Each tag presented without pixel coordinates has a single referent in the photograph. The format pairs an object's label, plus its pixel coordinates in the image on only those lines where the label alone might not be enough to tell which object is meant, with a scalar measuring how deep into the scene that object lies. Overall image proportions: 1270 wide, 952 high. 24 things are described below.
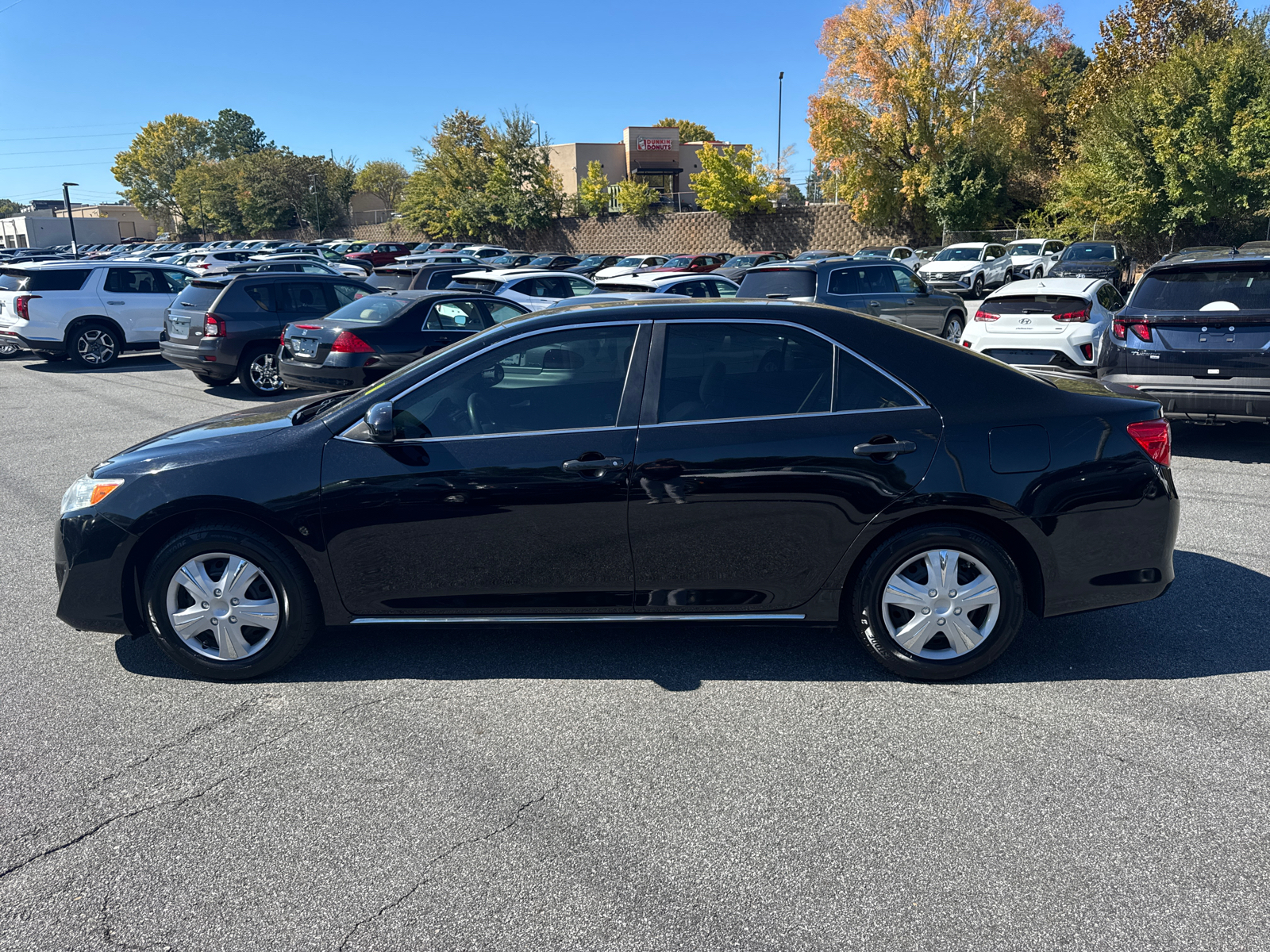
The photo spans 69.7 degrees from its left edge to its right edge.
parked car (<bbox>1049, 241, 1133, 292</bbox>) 25.38
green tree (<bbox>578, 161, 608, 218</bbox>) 50.44
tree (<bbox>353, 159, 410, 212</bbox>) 76.88
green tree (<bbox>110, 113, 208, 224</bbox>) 106.44
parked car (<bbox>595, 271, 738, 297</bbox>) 14.20
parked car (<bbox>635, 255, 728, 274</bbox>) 27.88
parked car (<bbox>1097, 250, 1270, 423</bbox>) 7.56
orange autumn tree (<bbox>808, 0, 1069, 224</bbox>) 38.22
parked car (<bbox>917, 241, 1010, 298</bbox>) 27.81
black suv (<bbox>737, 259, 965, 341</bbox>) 13.43
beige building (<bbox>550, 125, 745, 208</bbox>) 67.81
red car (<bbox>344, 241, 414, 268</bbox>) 39.16
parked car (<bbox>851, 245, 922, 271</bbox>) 31.97
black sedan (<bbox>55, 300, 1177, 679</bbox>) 3.94
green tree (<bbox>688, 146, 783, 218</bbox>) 43.41
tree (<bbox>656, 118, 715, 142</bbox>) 101.32
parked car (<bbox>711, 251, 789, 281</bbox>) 28.67
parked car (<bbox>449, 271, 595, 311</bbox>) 13.95
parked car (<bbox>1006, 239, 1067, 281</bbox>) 28.45
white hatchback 10.27
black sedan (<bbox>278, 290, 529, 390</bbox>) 10.61
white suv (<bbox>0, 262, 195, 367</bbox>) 15.63
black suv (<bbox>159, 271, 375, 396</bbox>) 12.69
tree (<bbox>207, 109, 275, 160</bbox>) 116.88
